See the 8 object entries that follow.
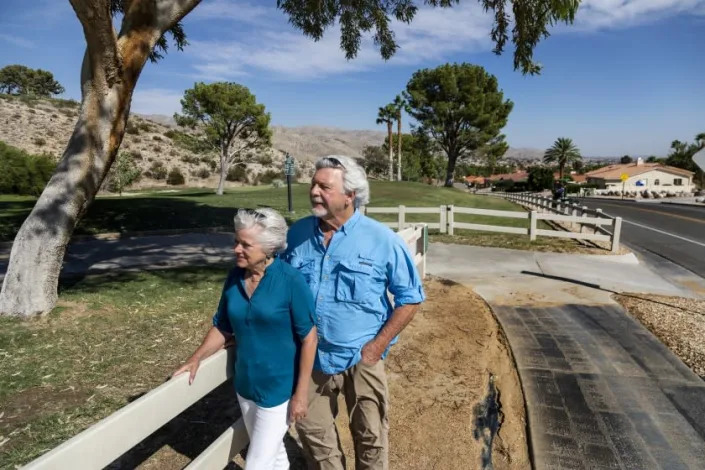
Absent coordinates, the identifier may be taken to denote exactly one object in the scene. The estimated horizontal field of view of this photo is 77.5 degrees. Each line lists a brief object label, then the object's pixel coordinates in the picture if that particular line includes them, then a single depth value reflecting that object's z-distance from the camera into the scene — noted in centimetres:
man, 245
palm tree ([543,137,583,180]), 9081
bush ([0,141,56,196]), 2167
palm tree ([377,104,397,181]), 5650
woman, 216
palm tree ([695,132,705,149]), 8028
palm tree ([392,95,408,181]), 5536
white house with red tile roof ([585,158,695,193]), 7356
